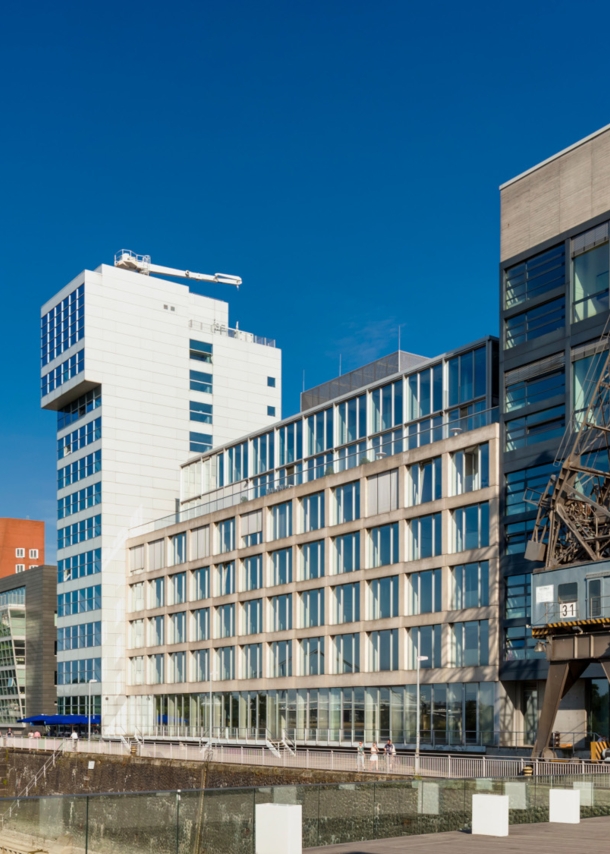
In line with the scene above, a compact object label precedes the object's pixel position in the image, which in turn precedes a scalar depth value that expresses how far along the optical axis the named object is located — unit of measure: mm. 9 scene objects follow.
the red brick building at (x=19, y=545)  178500
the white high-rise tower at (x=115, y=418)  102188
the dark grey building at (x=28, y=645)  117750
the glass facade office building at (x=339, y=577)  65938
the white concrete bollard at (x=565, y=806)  27000
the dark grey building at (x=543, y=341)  59344
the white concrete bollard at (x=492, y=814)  24609
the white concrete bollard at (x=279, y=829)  21125
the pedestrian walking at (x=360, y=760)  49844
